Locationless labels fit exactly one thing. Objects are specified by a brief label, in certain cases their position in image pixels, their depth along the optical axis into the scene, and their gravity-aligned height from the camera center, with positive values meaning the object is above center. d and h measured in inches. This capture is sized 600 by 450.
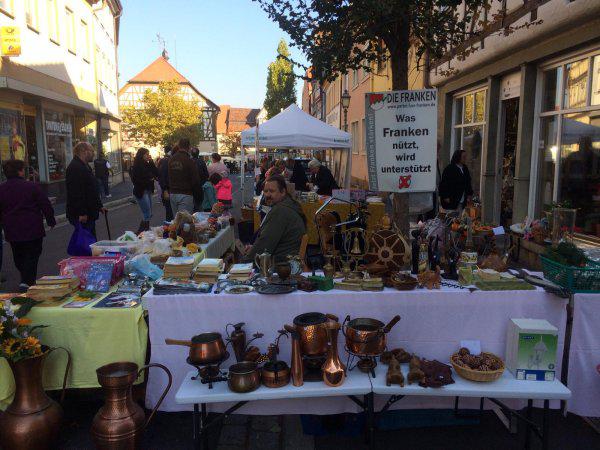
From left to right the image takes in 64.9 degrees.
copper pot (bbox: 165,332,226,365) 109.6 -40.2
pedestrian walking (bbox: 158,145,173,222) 379.5 -6.4
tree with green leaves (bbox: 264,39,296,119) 2449.6 +463.9
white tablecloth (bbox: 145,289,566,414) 122.1 -35.4
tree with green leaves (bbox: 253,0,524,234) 191.5 +63.2
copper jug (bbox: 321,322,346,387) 106.9 -42.9
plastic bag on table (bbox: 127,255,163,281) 152.6 -29.8
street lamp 659.4 +109.0
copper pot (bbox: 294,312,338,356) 109.6 -36.7
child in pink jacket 375.0 -11.3
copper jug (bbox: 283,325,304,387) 107.7 -42.0
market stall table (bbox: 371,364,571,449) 104.1 -46.9
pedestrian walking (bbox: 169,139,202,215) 295.0 -1.6
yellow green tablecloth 123.5 -42.6
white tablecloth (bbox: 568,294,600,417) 121.5 -46.6
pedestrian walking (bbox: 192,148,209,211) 399.5 +8.1
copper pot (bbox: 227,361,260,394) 105.0 -45.4
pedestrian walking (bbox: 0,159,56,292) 210.2 -15.7
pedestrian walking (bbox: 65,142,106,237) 242.4 -5.8
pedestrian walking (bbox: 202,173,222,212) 354.0 -14.6
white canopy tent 406.6 +38.1
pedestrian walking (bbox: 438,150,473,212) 301.1 -3.7
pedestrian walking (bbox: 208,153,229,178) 412.2 +8.5
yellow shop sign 428.8 +122.2
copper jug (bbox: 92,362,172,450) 107.7 -55.6
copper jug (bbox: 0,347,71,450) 110.1 -56.7
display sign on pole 165.0 +13.7
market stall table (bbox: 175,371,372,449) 104.3 -48.1
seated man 159.2 -17.2
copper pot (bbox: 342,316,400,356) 110.4 -37.2
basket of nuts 107.3 -43.8
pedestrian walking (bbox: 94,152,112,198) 666.2 +5.7
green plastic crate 120.9 -25.6
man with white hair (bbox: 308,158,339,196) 410.3 -3.2
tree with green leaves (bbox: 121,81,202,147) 1456.7 +184.0
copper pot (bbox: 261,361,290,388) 107.0 -45.1
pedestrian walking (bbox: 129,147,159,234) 359.3 -2.1
